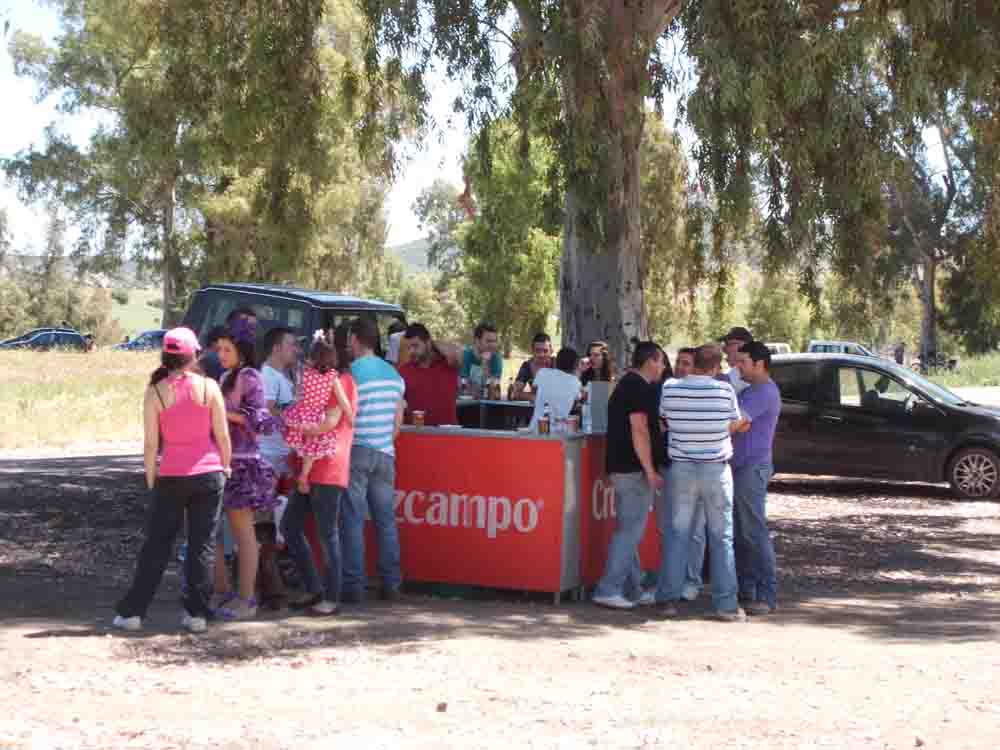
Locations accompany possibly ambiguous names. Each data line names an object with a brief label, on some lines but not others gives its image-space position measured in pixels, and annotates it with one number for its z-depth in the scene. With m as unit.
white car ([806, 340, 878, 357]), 52.94
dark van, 19.81
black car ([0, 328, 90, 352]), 73.81
